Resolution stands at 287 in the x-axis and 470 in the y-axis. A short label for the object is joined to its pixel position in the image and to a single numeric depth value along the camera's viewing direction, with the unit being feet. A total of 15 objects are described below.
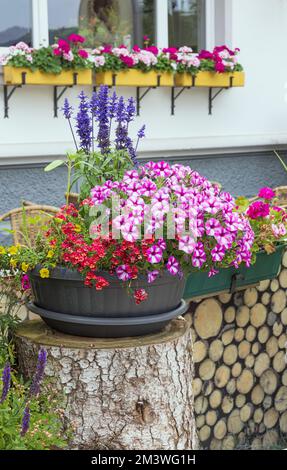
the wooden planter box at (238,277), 11.35
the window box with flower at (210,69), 20.84
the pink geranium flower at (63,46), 18.30
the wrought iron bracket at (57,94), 18.99
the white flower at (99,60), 19.16
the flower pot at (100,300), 8.70
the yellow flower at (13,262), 9.18
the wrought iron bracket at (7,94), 18.13
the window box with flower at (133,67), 19.42
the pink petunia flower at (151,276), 8.55
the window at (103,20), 19.83
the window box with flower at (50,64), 17.75
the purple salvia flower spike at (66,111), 9.68
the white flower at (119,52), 19.53
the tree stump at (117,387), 8.89
